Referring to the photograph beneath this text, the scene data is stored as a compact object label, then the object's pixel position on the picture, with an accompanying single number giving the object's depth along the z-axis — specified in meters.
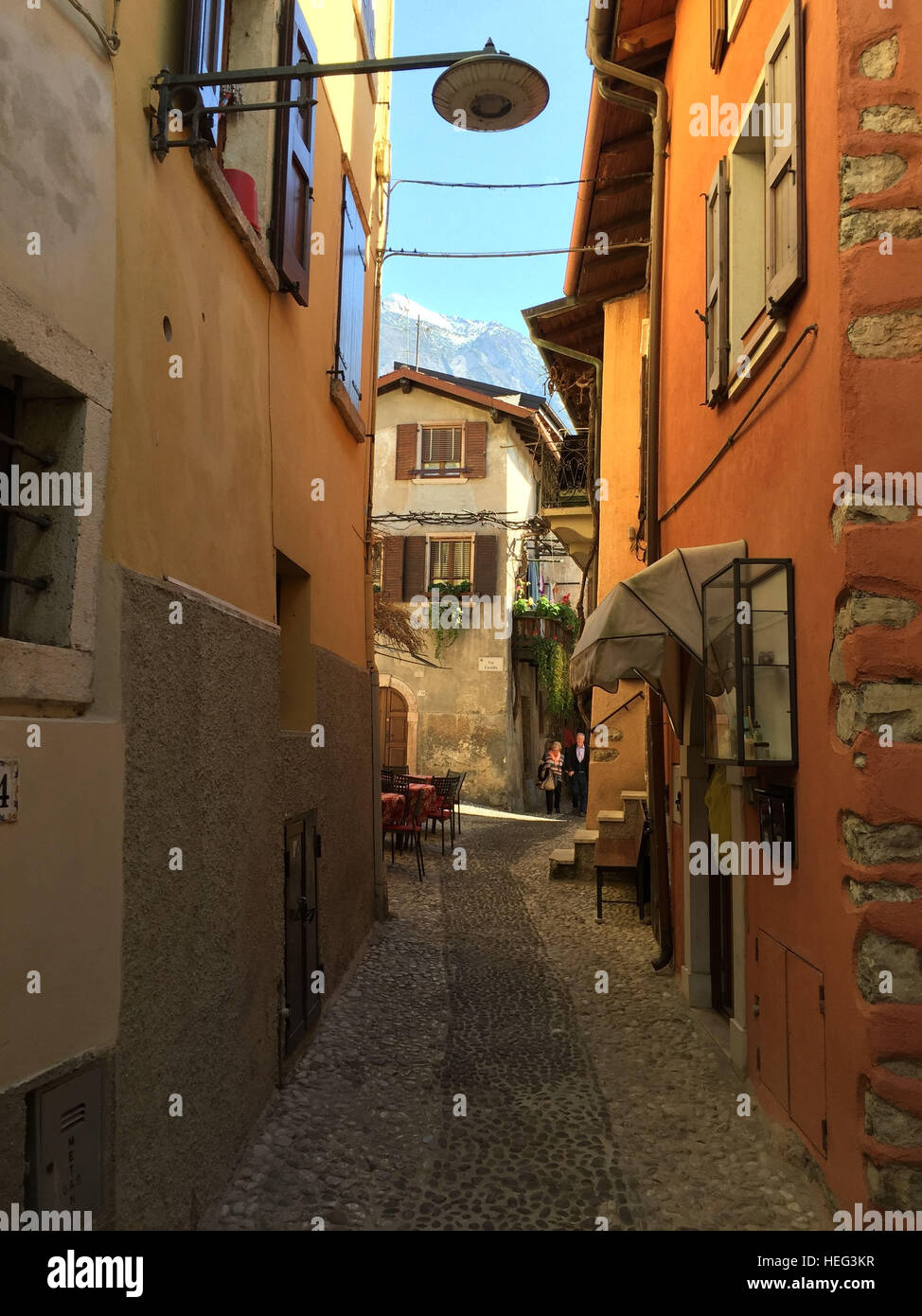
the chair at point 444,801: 14.84
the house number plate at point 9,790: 2.60
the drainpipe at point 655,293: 8.70
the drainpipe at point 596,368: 14.81
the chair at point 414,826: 12.63
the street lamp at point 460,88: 3.78
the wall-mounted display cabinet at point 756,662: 4.60
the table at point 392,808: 12.78
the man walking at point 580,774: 23.91
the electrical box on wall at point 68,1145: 2.73
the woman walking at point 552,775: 22.00
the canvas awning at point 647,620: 5.77
